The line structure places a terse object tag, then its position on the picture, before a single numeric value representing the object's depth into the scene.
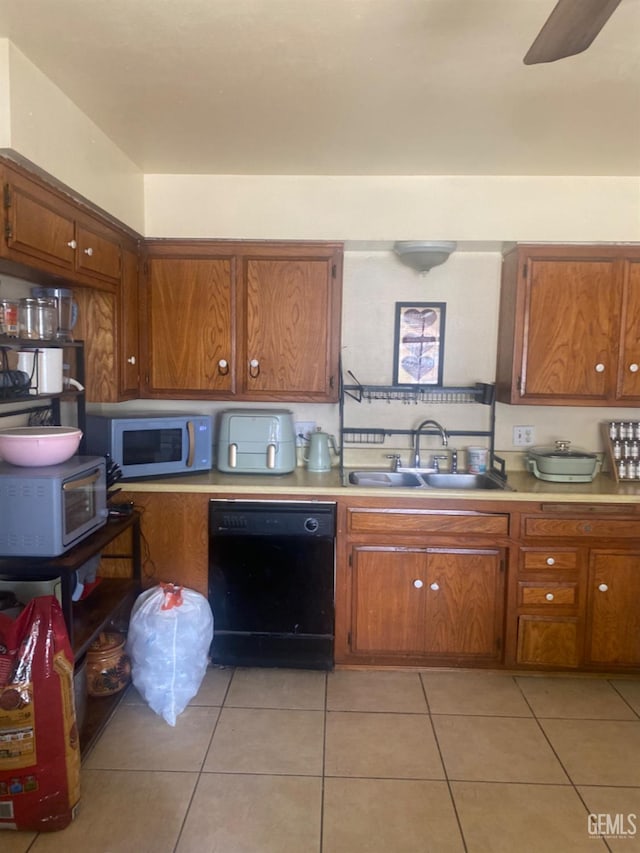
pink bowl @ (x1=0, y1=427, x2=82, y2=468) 1.90
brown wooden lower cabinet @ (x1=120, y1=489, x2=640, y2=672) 2.57
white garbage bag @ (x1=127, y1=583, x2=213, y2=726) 2.31
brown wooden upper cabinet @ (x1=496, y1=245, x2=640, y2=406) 2.70
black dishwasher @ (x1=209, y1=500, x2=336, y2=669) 2.59
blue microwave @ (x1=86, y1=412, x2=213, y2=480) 2.61
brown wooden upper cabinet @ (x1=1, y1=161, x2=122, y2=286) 1.73
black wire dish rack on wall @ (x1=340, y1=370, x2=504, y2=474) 2.97
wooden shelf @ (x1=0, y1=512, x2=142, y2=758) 1.85
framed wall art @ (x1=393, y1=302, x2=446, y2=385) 3.05
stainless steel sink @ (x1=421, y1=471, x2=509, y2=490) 2.98
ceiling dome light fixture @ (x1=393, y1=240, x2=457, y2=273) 2.75
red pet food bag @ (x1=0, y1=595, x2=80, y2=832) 1.66
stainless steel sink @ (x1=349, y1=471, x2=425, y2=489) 2.96
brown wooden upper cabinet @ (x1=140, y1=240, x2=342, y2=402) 2.79
